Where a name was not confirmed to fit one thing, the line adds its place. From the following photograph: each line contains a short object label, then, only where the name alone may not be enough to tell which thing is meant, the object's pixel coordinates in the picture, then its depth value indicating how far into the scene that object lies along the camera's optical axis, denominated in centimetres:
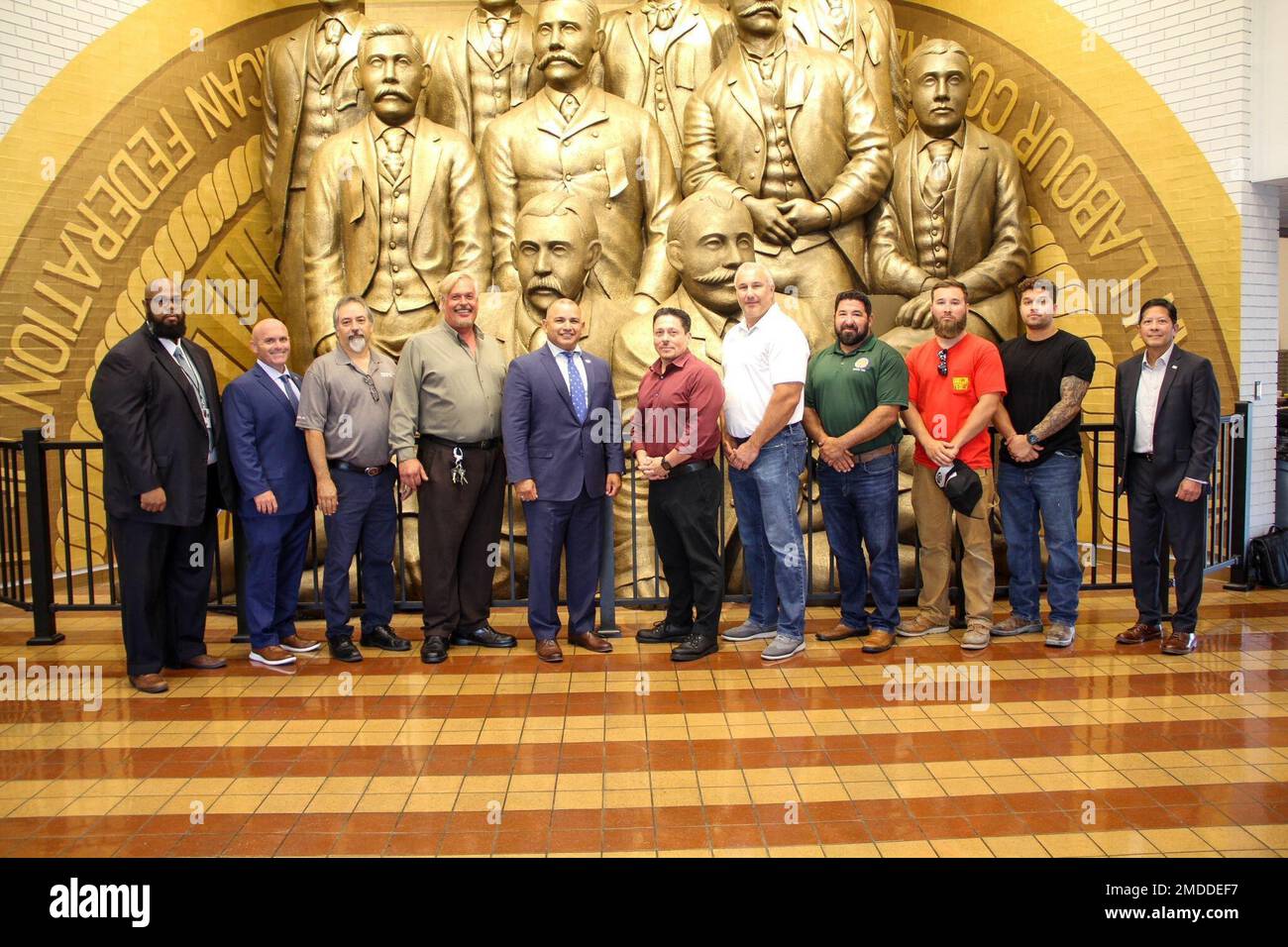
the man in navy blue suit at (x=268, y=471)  483
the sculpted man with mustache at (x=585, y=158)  771
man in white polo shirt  481
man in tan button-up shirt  492
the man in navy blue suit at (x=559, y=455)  493
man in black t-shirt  495
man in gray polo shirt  487
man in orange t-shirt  495
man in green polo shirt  495
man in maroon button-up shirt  486
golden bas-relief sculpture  773
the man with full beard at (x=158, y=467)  458
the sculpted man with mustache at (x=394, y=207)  790
